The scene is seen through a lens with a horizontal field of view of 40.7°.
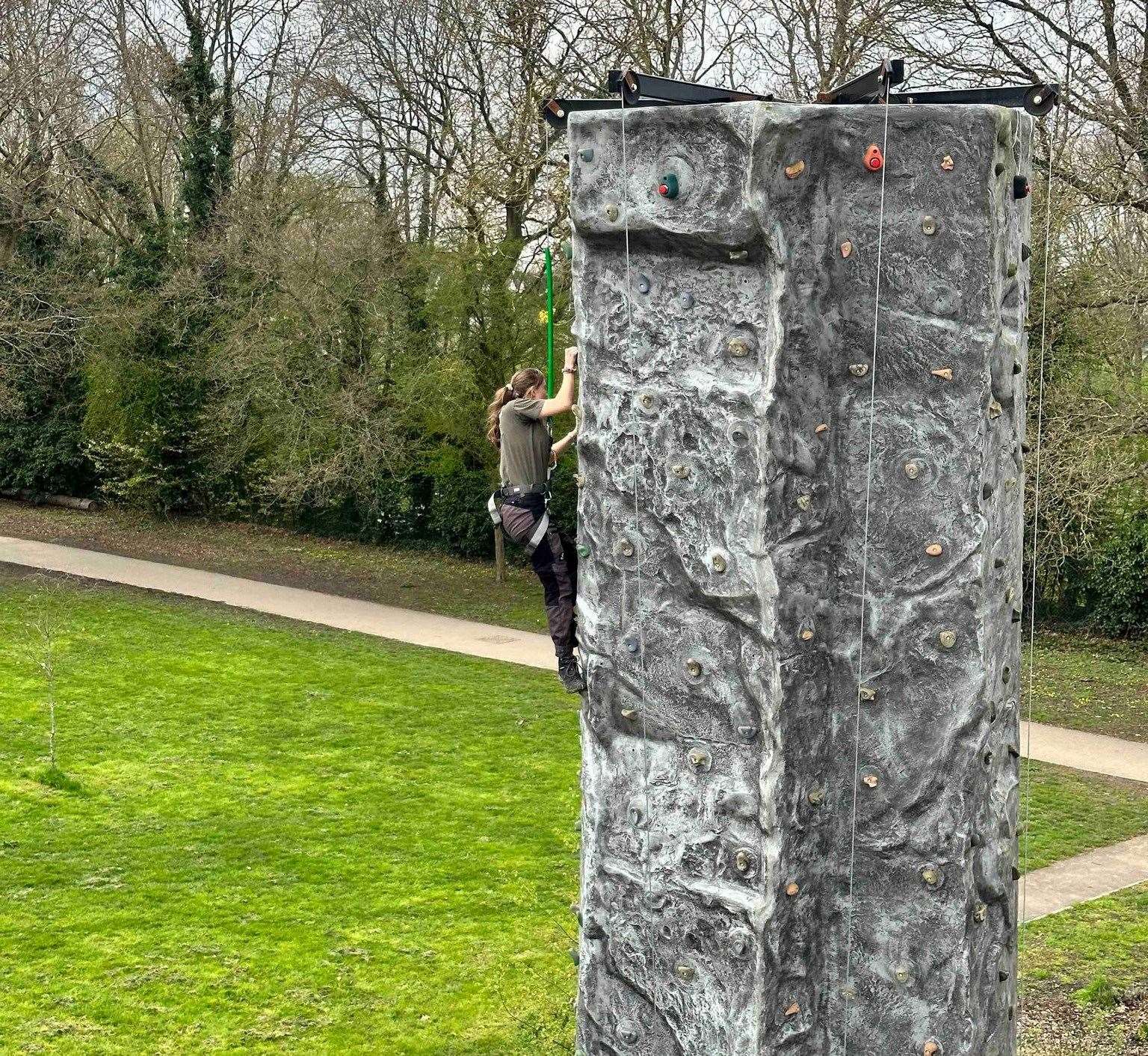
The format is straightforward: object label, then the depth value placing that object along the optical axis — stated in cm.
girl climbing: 675
